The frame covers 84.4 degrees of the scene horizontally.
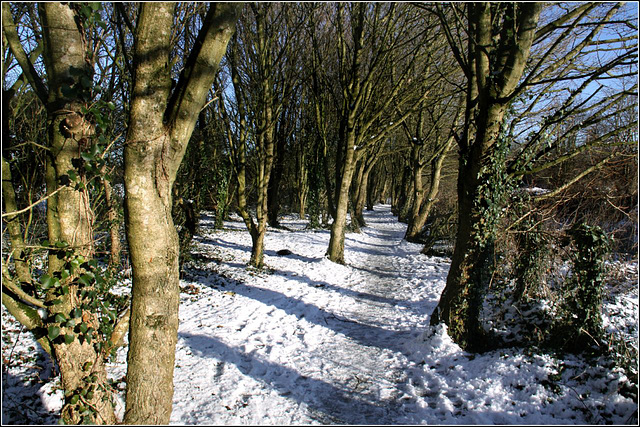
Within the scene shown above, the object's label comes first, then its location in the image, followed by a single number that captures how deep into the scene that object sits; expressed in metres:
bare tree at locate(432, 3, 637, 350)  4.54
